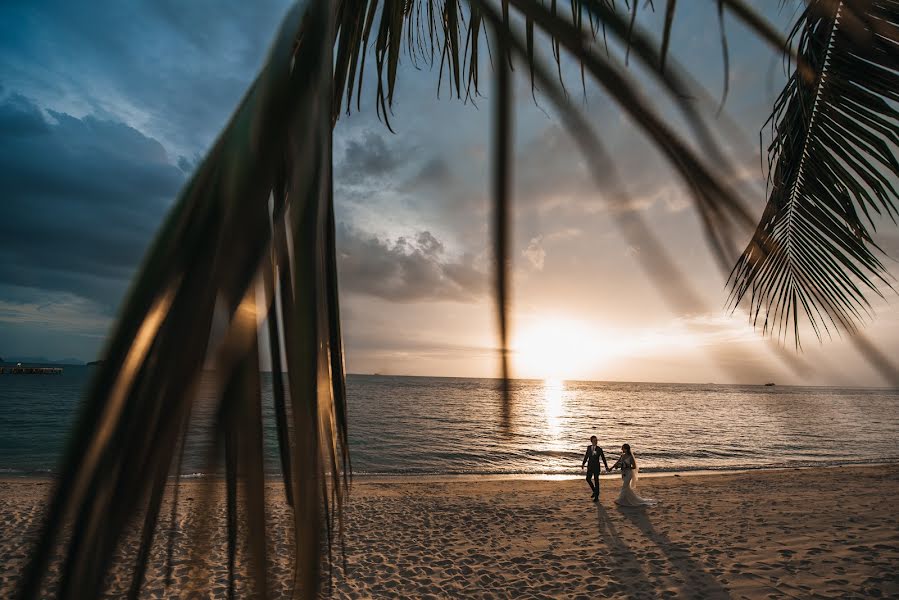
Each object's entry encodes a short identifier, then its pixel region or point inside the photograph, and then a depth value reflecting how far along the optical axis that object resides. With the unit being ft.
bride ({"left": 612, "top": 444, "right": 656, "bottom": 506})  39.99
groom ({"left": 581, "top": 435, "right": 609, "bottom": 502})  44.96
